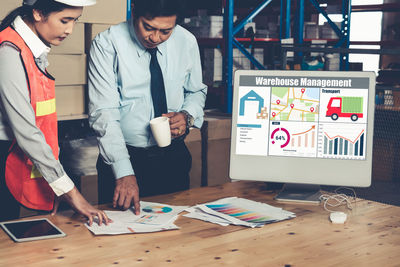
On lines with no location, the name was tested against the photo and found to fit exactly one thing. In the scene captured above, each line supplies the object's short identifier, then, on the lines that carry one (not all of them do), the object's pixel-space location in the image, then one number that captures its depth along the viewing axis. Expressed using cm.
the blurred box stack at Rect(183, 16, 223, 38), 467
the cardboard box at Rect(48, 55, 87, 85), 260
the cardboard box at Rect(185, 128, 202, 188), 319
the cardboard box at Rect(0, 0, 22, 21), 236
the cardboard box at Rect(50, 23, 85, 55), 261
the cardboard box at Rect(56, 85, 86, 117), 268
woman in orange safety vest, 152
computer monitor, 189
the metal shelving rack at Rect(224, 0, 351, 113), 403
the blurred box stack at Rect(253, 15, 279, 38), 517
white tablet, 151
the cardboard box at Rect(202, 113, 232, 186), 326
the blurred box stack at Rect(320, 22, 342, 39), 585
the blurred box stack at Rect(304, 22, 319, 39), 577
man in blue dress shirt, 189
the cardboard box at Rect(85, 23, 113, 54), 269
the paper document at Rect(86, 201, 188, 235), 158
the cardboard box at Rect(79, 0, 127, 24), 265
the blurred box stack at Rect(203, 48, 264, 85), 460
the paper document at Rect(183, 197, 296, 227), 171
